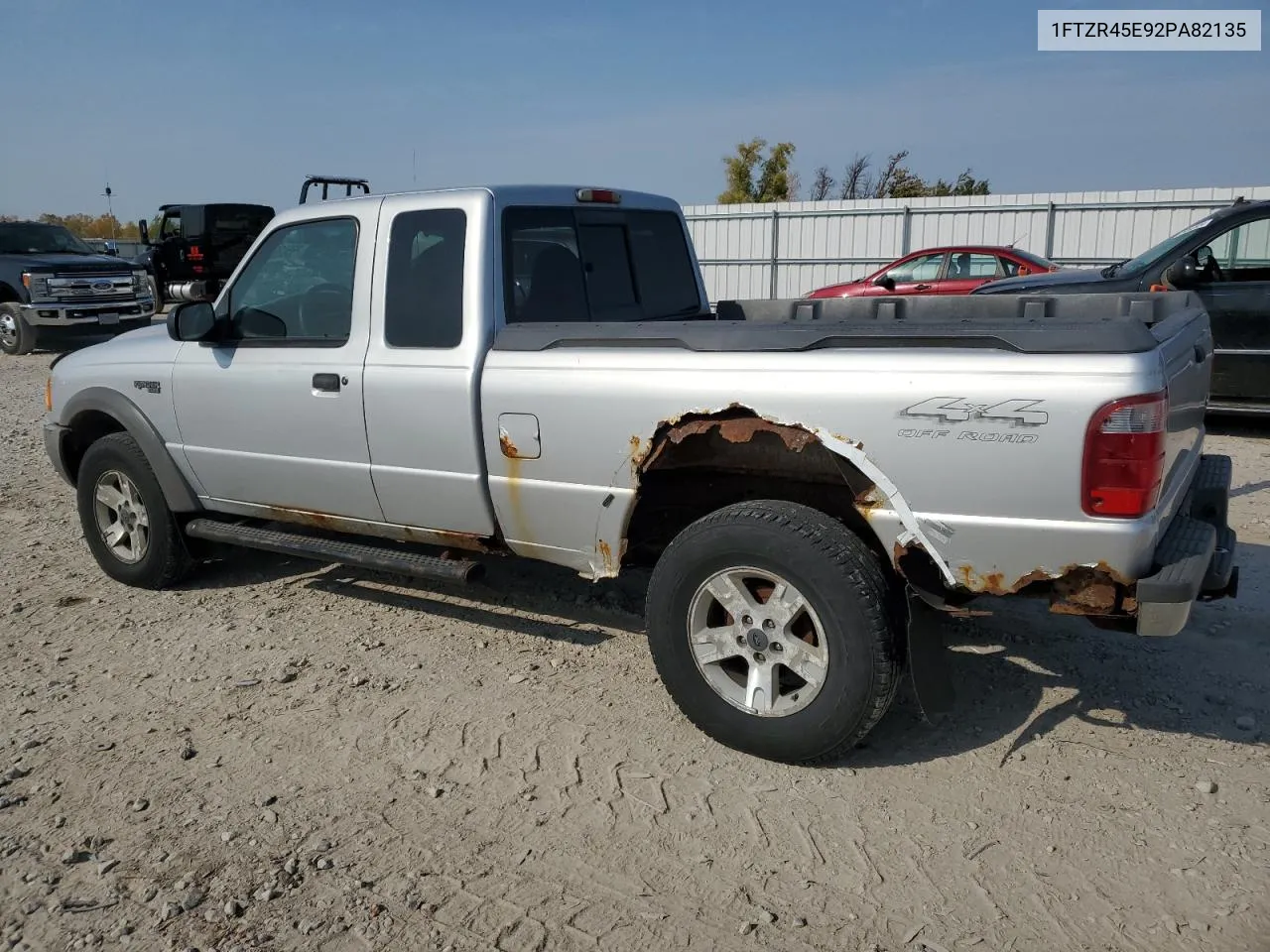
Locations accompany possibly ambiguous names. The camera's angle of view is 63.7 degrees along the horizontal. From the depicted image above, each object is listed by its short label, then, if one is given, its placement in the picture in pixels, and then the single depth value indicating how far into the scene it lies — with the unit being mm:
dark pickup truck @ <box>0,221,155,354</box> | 15898
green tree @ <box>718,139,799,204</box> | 39250
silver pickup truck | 2979
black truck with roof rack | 21312
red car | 14250
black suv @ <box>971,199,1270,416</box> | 8133
